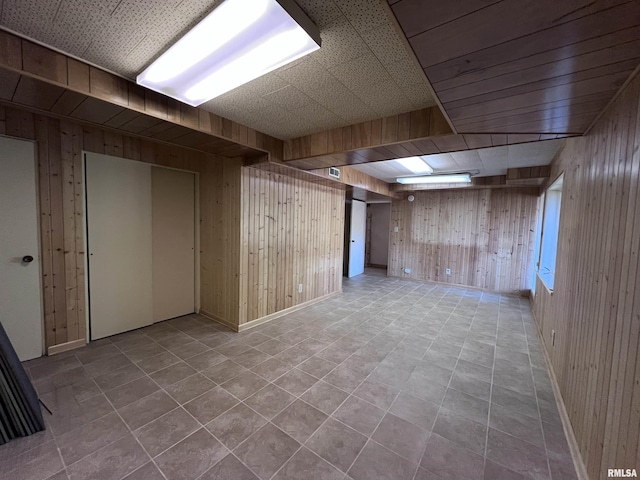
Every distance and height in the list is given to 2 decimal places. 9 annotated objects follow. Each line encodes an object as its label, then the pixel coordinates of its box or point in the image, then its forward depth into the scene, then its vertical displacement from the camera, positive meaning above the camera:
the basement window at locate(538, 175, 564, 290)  3.54 -0.01
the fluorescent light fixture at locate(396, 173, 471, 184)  4.52 +0.91
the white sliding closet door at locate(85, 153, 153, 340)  2.91 -0.31
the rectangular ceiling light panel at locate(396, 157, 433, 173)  3.59 +0.94
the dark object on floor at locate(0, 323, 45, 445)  1.61 -1.20
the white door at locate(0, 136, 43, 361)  2.33 -0.34
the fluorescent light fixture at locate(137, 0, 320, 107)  1.17 +0.93
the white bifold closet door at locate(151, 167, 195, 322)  3.47 -0.33
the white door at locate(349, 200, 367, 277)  6.87 -0.35
